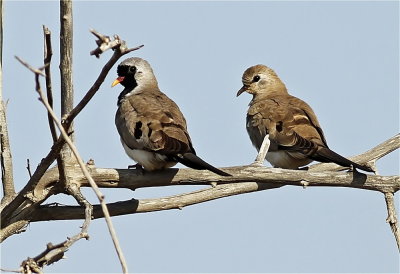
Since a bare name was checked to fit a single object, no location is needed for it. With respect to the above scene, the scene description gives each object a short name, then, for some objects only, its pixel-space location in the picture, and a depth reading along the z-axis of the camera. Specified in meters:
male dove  12.41
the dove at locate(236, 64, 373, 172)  14.75
